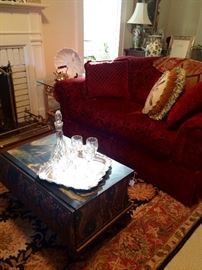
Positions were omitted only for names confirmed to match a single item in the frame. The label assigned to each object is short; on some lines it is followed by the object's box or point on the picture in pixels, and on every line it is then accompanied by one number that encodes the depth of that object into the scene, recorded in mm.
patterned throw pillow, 1887
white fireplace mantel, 2461
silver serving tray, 1284
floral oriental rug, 1323
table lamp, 3352
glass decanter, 1344
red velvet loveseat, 1663
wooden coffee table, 1206
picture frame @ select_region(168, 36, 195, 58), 3689
